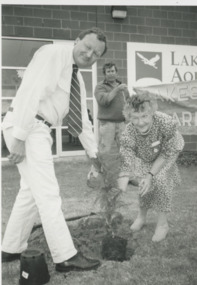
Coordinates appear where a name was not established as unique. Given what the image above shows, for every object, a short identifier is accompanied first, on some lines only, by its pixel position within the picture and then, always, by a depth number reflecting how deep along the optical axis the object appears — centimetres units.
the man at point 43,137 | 185
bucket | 177
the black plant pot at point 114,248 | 207
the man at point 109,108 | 431
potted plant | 207
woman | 231
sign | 595
